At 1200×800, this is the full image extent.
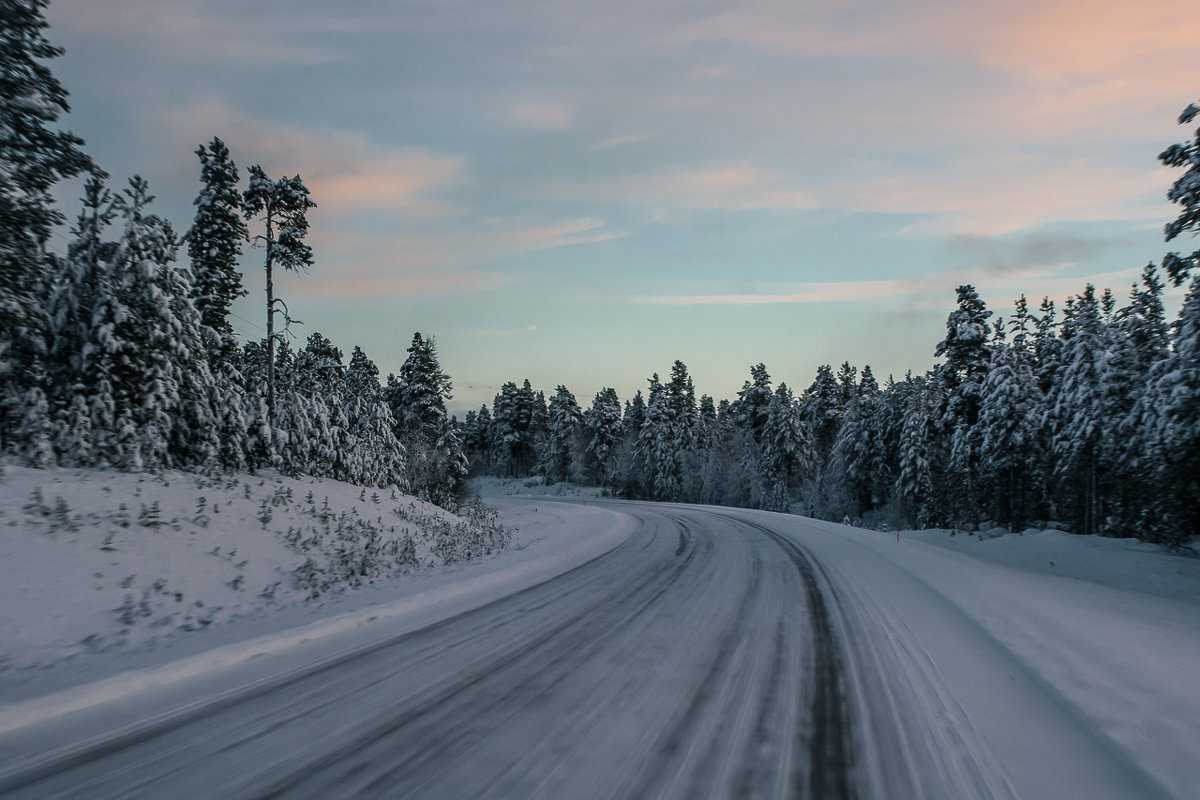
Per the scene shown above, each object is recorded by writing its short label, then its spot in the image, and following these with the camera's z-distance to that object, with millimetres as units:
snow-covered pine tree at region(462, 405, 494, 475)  111062
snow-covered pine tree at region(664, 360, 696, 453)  71312
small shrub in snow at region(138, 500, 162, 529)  10211
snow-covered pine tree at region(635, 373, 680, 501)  67500
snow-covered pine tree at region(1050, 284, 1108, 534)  27797
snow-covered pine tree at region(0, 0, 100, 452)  12023
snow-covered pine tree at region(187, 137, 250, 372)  22953
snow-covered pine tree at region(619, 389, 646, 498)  70312
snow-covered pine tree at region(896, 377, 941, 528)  47312
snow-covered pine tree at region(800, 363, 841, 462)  75375
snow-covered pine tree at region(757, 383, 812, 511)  61156
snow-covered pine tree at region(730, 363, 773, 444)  71938
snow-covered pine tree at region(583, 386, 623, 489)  83562
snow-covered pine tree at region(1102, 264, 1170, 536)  20797
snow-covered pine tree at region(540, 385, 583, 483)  87188
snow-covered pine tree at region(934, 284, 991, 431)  34188
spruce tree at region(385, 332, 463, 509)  40031
